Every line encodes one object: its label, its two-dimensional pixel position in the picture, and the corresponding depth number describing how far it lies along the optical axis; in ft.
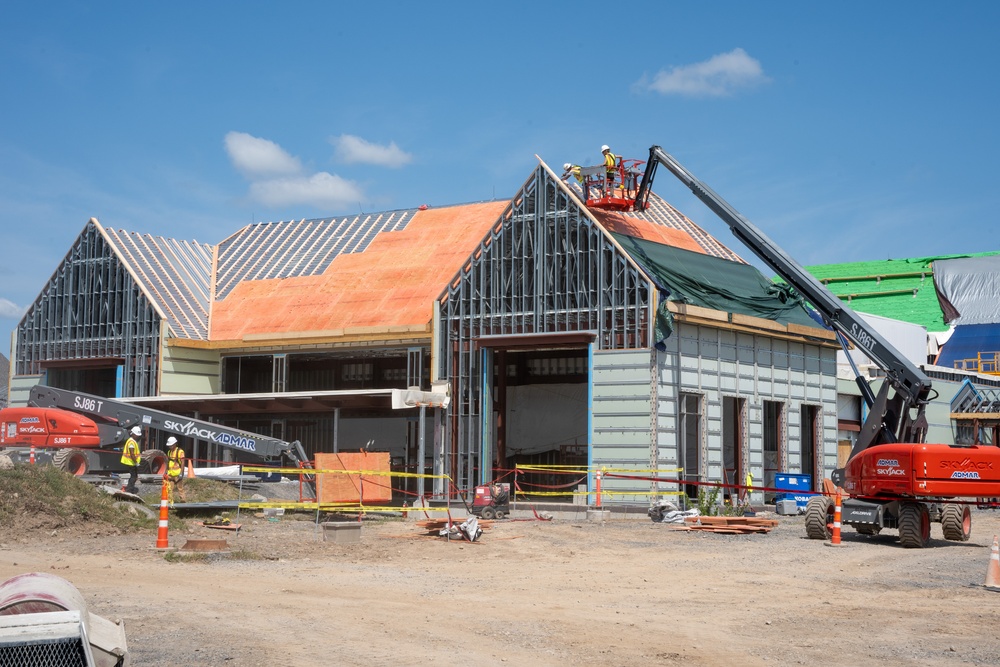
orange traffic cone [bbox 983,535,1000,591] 57.11
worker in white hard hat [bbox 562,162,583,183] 125.37
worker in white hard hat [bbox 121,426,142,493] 92.63
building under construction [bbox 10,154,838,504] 113.80
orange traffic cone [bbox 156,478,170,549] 66.90
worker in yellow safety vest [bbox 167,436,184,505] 92.79
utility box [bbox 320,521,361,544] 75.87
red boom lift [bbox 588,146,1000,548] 77.61
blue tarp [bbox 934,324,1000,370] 226.99
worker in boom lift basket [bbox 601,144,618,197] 123.44
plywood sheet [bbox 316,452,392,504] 98.63
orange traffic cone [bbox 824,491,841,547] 79.05
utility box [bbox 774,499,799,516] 117.60
